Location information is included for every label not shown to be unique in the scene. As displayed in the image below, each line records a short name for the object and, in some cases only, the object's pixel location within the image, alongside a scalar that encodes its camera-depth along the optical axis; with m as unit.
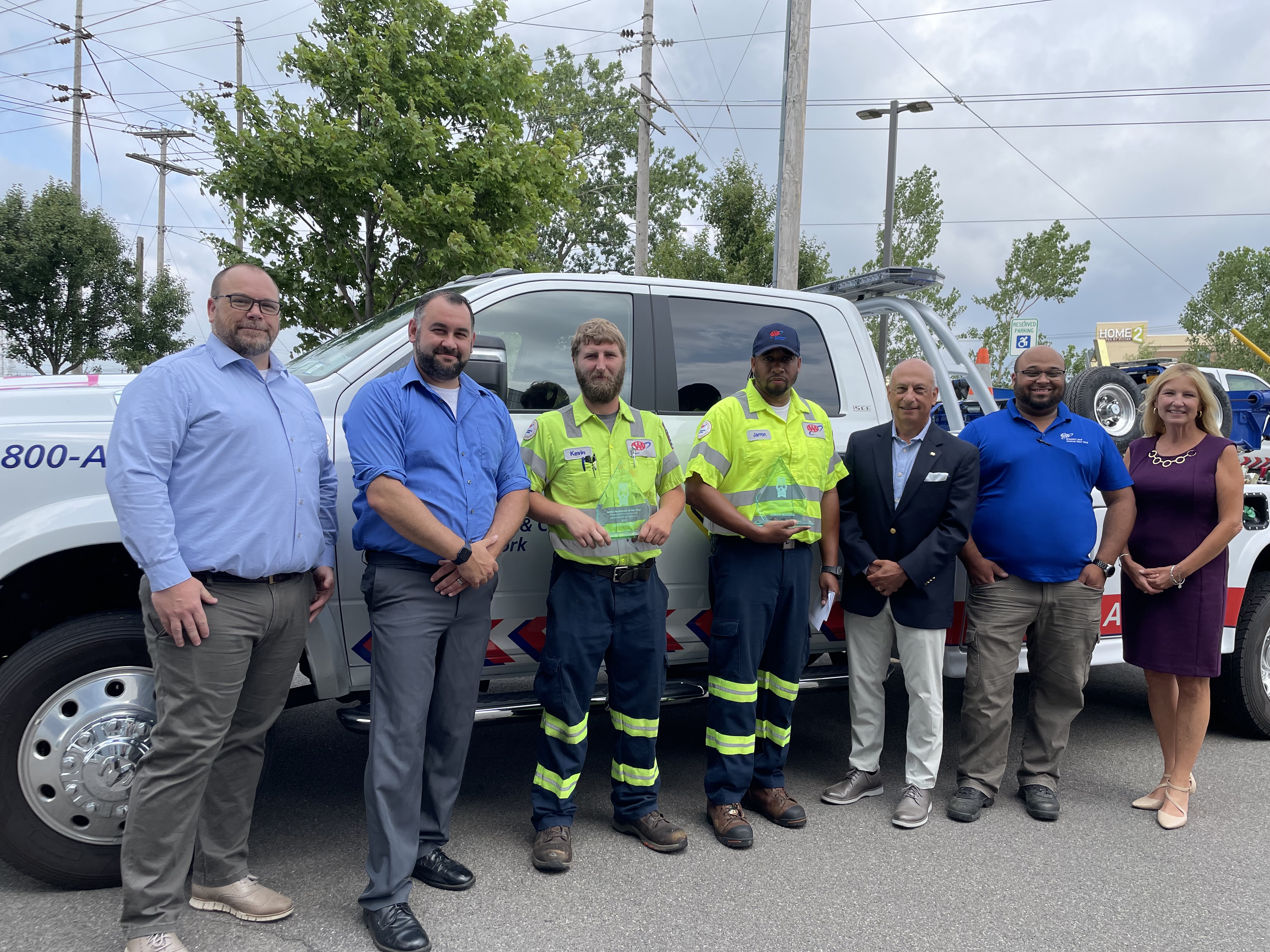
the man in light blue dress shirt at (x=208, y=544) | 2.62
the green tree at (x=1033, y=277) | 22.25
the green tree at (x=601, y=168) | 30.97
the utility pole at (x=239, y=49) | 27.59
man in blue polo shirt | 4.00
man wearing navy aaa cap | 3.70
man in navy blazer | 3.93
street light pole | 17.47
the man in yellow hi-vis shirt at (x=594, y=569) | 3.43
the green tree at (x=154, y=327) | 22.86
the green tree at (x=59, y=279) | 20.53
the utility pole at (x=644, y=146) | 16.81
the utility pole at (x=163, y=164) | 34.56
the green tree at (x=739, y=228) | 17.02
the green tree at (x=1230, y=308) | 33.19
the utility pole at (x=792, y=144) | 9.04
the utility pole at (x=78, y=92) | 25.02
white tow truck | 3.02
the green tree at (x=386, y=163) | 10.30
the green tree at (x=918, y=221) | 20.67
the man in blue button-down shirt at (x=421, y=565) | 2.92
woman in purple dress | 3.99
